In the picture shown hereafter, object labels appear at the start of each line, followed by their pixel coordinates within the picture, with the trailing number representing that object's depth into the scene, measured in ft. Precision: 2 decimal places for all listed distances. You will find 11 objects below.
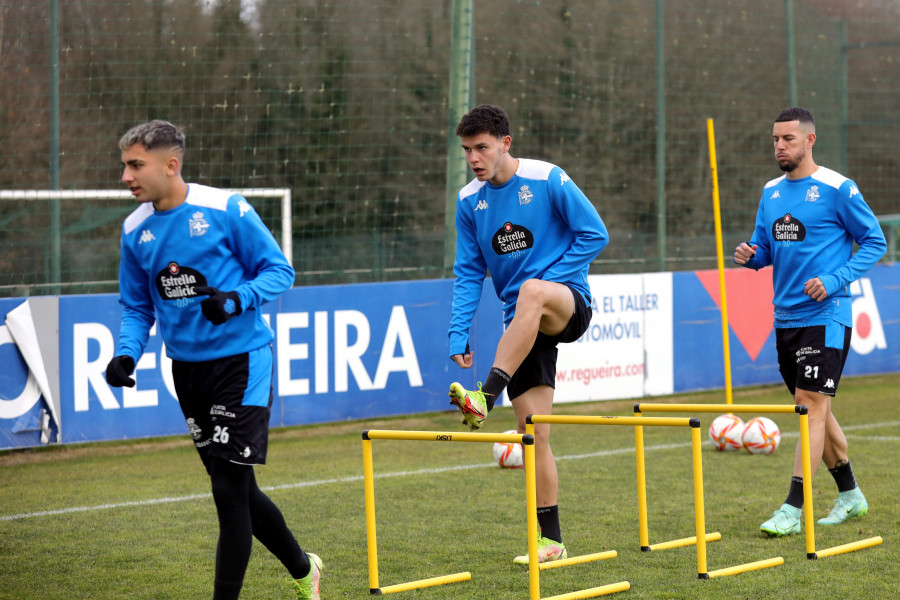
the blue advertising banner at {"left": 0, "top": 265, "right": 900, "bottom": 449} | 59.21
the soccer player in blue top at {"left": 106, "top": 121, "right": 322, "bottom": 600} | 27.86
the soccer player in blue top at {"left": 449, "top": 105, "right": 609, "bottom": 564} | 33.94
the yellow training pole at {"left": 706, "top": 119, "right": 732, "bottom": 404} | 62.18
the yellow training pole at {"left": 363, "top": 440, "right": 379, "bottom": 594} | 32.68
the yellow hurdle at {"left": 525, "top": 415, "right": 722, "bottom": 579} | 30.71
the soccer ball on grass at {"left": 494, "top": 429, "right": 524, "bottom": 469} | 55.26
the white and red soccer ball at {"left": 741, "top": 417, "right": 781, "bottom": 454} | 57.77
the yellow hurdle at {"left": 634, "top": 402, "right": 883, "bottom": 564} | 34.97
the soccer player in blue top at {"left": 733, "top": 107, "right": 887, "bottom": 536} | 40.24
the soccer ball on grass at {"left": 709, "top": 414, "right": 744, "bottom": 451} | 58.59
